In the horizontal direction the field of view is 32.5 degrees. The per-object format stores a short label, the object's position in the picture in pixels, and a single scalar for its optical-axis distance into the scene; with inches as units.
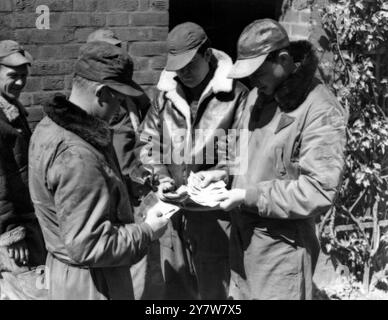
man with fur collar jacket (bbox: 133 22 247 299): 163.2
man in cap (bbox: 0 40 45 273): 162.6
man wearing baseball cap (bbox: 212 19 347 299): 135.6
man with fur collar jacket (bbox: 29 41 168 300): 114.6
